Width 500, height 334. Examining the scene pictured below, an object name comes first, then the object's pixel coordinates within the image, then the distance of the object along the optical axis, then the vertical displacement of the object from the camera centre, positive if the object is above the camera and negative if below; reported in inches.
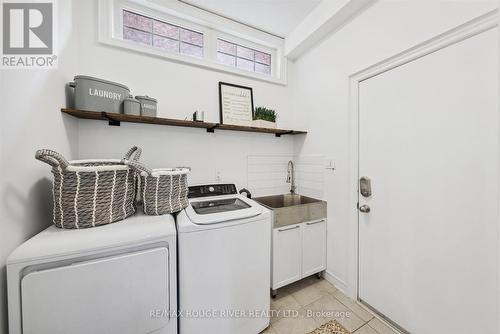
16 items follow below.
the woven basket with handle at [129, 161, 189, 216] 47.6 -7.6
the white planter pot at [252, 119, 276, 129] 80.4 +18.2
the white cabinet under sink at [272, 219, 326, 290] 68.1 -35.7
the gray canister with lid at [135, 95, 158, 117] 58.7 +19.4
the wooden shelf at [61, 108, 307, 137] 51.0 +14.7
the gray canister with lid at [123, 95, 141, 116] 55.4 +17.8
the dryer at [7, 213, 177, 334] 30.3 -22.2
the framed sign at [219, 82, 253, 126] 79.8 +27.6
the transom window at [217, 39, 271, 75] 84.9 +54.0
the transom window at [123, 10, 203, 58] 69.2 +53.3
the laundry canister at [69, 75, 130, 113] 49.8 +20.2
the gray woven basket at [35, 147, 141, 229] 37.2 -6.5
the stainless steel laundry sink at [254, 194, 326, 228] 68.8 -19.3
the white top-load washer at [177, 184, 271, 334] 43.4 -27.9
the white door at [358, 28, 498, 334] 39.6 -6.5
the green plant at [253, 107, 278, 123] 82.7 +23.2
